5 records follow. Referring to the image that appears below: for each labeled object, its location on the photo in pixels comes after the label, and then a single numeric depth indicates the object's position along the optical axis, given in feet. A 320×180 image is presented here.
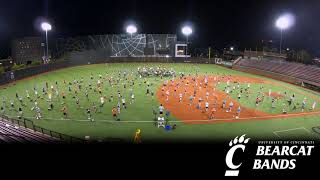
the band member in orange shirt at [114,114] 79.98
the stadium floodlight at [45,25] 169.06
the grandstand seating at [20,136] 54.18
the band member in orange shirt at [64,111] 81.64
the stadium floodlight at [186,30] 224.07
